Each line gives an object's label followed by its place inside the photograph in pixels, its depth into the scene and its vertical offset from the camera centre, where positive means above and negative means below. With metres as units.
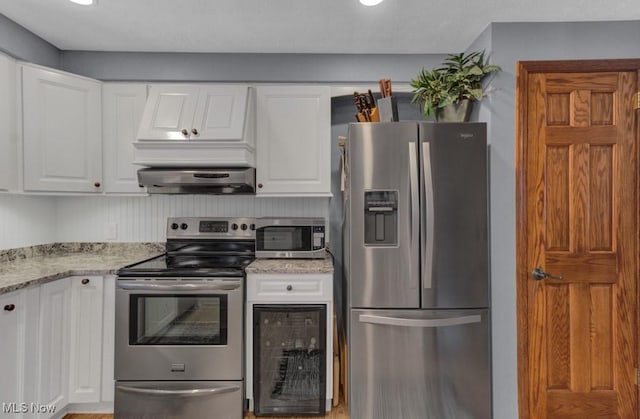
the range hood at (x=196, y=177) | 2.32 +0.26
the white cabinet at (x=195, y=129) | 2.30 +0.57
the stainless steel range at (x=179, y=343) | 2.09 -0.77
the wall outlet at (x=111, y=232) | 2.74 -0.13
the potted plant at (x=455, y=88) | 2.09 +0.78
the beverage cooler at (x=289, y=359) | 2.17 -0.90
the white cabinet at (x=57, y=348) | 1.77 -0.76
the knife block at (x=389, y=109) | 2.12 +0.65
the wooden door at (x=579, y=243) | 2.04 -0.16
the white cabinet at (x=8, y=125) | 2.06 +0.54
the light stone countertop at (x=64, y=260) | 1.93 -0.32
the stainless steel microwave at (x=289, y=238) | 2.48 -0.16
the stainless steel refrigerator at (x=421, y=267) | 1.97 -0.29
